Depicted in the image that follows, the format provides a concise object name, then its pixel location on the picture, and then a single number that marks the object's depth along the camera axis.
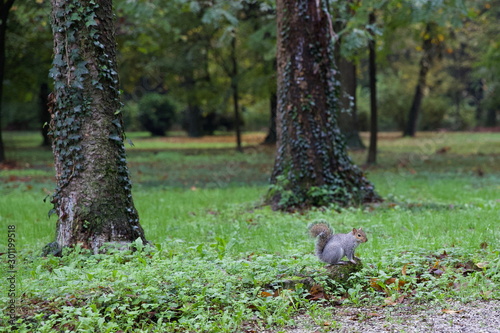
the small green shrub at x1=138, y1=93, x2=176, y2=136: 40.53
